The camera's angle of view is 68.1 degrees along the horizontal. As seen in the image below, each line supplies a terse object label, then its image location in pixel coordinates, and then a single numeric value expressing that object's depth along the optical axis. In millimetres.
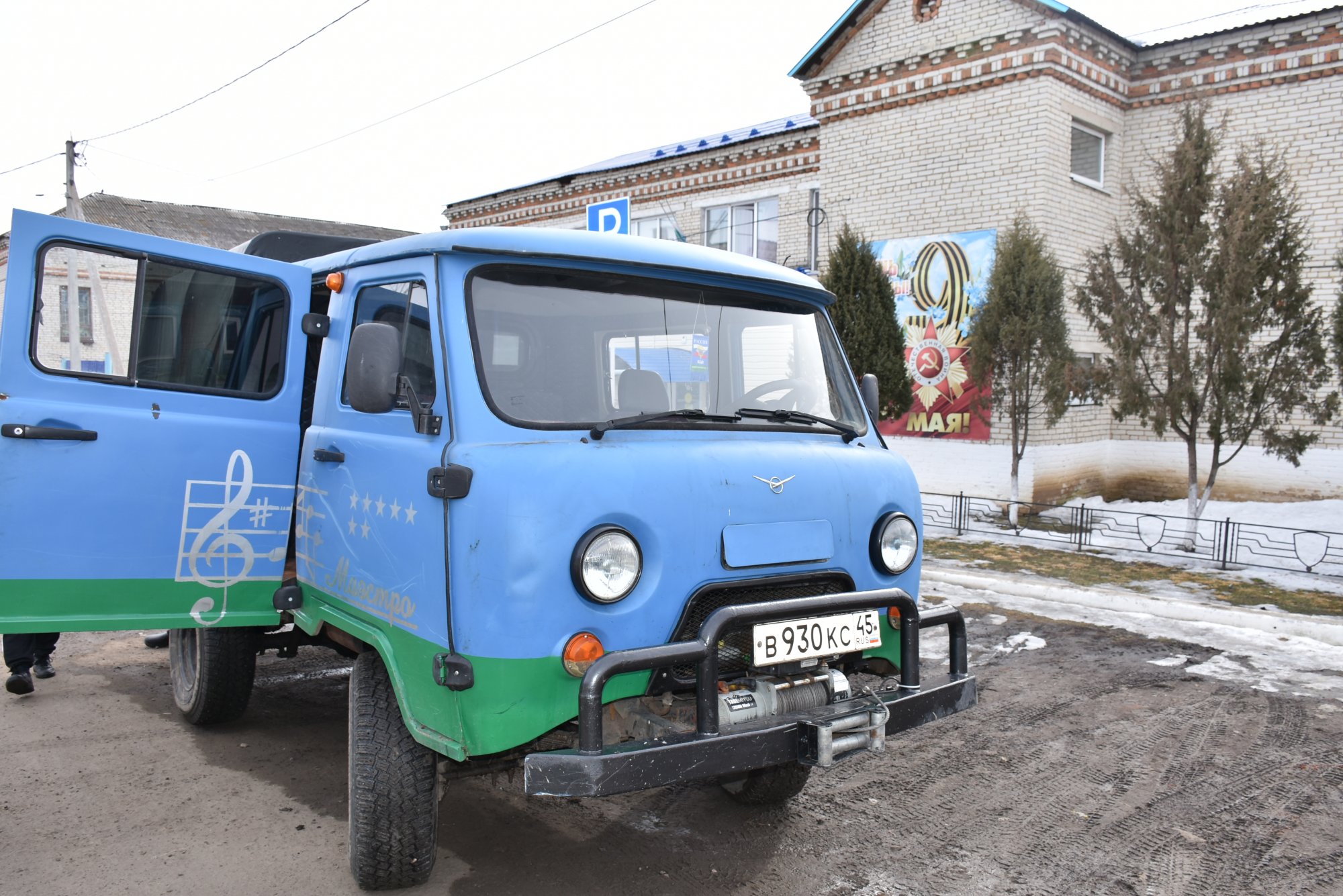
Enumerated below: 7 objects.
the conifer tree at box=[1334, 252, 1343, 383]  9595
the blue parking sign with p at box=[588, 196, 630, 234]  10266
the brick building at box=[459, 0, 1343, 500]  12953
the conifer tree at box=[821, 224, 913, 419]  13438
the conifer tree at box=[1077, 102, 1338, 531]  10031
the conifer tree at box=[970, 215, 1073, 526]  11984
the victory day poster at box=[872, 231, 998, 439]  14148
